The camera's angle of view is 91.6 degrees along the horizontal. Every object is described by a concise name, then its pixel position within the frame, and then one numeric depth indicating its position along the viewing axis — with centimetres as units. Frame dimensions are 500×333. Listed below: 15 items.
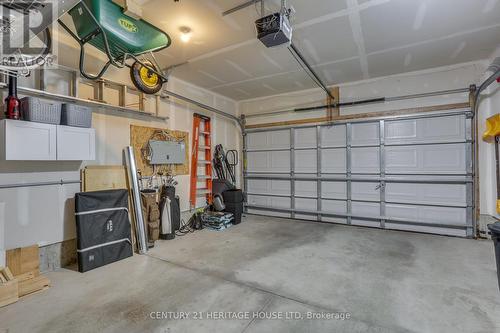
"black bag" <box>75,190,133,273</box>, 306
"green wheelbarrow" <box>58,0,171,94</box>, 216
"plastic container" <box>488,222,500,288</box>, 212
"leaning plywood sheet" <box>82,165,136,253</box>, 349
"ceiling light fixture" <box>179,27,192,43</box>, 321
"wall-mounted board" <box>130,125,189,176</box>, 427
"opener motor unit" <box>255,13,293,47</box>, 234
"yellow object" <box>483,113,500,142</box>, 384
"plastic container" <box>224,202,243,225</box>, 543
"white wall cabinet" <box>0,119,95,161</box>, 256
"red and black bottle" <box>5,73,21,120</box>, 258
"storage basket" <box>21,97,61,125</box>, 268
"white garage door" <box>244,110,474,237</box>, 455
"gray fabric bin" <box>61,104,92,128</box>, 299
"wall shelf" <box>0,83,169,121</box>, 291
